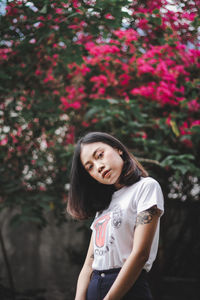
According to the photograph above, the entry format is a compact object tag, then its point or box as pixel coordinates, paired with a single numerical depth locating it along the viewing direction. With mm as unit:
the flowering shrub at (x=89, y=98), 2383
